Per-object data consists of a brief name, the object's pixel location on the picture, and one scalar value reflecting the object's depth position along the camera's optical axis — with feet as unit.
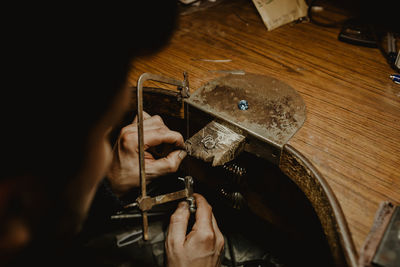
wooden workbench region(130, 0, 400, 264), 1.73
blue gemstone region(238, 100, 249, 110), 1.93
